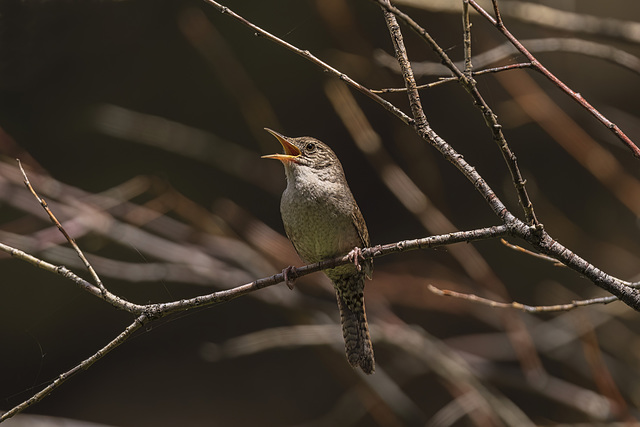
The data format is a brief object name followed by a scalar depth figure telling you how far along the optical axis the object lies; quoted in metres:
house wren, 4.35
